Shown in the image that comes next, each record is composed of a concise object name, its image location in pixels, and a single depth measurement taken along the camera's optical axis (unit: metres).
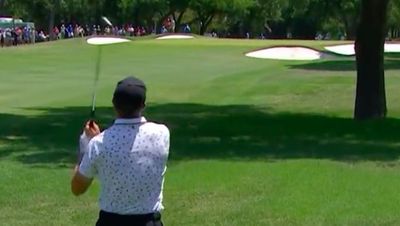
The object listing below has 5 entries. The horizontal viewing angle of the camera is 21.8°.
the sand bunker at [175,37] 71.81
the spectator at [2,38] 74.38
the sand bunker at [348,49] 55.03
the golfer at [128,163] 5.52
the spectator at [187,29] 105.38
